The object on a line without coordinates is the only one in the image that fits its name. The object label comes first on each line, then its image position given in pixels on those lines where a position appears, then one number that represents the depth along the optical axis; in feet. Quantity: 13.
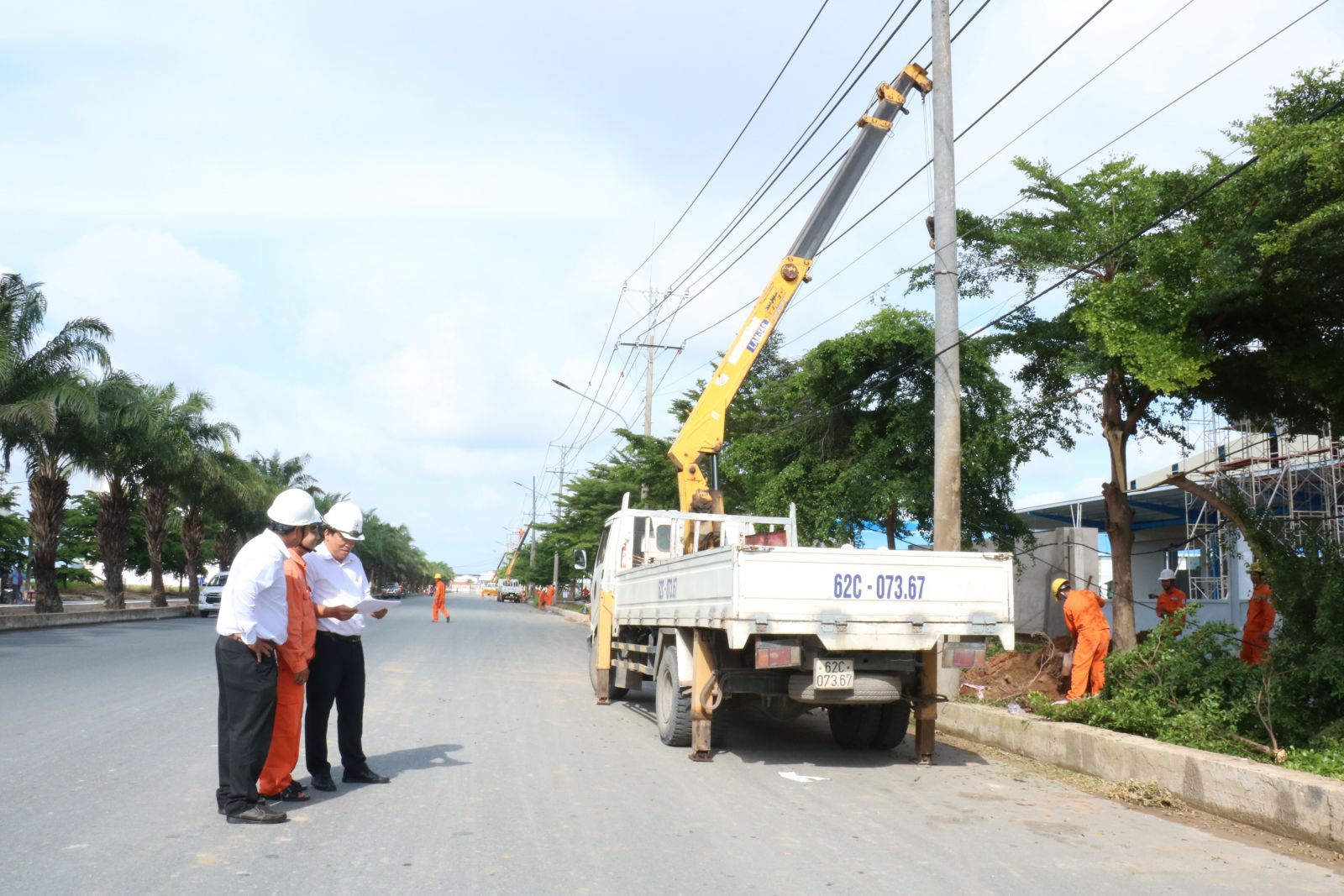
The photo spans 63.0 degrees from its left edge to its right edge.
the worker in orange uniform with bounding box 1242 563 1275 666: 34.96
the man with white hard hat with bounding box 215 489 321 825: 19.74
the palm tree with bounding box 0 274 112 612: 77.87
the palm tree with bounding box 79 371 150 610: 94.53
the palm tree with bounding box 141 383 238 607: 105.29
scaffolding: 68.80
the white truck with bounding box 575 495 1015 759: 27.78
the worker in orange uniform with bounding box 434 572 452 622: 114.32
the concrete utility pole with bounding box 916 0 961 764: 39.11
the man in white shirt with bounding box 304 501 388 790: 22.82
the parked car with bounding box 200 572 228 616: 122.93
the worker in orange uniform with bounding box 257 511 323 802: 21.16
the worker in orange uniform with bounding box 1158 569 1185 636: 45.52
